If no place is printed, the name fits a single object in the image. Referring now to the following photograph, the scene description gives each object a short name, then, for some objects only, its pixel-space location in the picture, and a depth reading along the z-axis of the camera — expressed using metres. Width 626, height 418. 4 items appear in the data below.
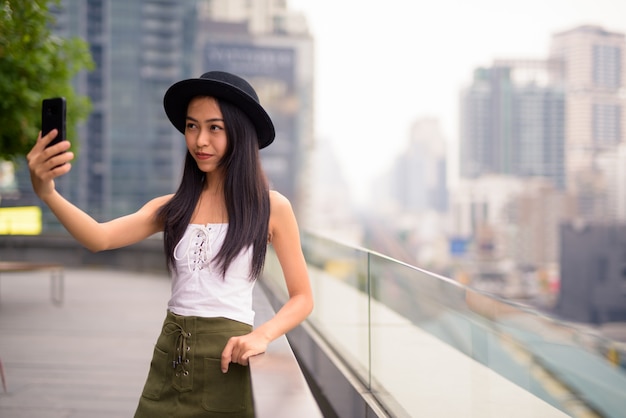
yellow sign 14.23
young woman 1.83
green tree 5.45
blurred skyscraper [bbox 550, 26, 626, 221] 187.00
